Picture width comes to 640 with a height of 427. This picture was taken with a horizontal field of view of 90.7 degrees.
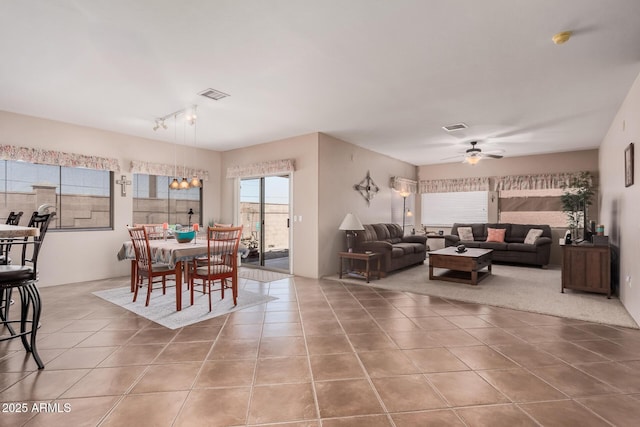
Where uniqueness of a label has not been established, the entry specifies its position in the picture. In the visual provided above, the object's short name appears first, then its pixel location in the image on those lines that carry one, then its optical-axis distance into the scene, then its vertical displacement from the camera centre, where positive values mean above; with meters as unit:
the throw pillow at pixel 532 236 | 7.01 -0.45
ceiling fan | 6.14 +1.18
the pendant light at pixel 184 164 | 4.72 +1.06
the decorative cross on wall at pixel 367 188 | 6.81 +0.60
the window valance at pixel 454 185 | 8.27 +0.84
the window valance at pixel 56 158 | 4.53 +0.87
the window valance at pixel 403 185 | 8.06 +0.82
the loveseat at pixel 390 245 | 5.74 -0.61
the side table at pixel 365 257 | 5.30 -0.73
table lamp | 5.59 -0.20
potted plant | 6.43 +0.34
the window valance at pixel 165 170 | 5.89 +0.89
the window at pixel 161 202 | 6.08 +0.25
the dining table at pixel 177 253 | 3.62 -0.46
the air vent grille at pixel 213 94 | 3.79 +1.48
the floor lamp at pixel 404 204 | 8.19 +0.31
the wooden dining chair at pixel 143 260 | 3.85 -0.57
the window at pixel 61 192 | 4.70 +0.35
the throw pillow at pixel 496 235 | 7.46 -0.46
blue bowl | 4.20 -0.29
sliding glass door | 6.60 -0.05
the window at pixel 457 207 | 8.36 +0.22
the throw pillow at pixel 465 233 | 7.86 -0.44
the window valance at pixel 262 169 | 5.99 +0.93
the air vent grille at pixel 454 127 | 5.21 +1.49
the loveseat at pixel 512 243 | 6.77 -0.63
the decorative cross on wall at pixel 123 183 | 5.71 +0.56
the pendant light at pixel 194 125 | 4.50 +1.42
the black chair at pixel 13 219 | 3.79 -0.07
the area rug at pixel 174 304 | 3.45 -1.13
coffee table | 5.12 -0.81
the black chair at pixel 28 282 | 2.22 -0.49
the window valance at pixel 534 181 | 7.19 +0.82
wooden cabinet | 4.28 -0.74
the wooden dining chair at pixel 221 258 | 3.77 -0.56
